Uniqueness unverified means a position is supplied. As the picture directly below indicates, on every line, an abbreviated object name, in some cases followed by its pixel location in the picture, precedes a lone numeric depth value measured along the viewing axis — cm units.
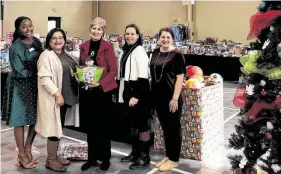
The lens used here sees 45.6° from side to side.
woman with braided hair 322
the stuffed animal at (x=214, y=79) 410
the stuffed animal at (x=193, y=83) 369
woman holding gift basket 312
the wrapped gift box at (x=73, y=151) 373
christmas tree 204
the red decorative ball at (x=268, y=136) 205
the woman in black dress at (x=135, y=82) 324
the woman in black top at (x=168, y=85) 324
